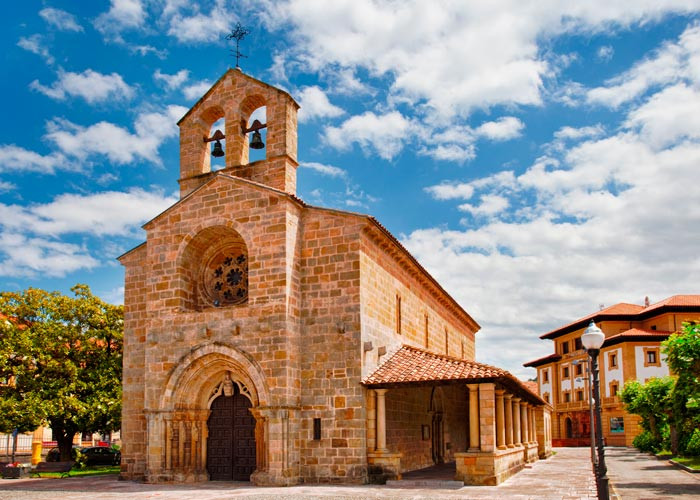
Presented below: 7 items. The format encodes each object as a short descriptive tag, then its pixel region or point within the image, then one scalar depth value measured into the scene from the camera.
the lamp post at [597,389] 11.66
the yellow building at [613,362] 52.69
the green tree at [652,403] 34.66
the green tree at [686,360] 19.83
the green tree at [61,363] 28.27
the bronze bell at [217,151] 21.92
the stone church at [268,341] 18.08
